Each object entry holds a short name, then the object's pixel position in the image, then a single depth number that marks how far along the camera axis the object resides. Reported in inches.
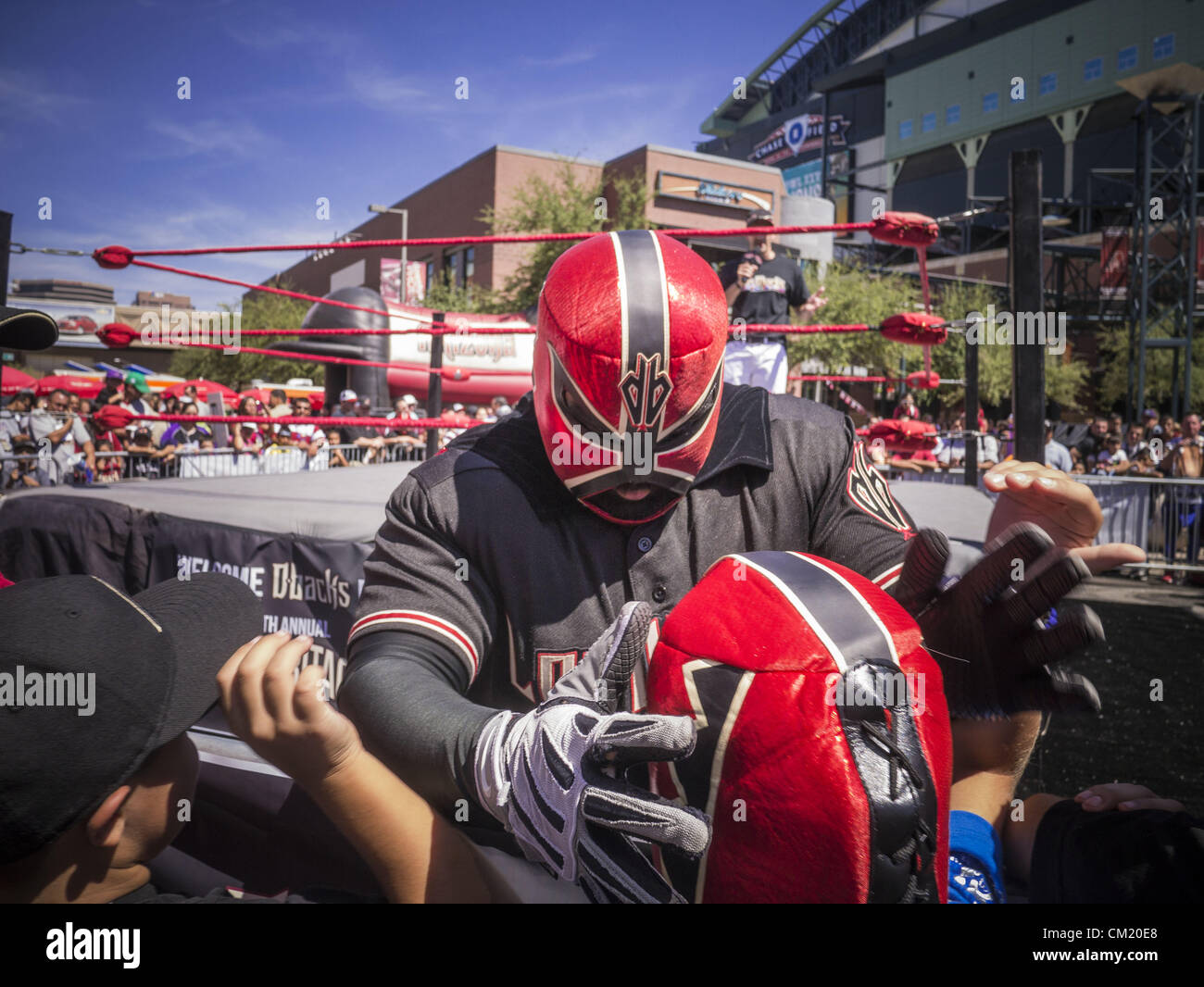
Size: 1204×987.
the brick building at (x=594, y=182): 1021.2
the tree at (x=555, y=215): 789.2
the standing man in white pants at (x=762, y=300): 229.9
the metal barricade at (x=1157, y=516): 364.2
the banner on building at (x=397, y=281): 980.6
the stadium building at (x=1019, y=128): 957.2
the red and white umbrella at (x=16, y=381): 452.8
